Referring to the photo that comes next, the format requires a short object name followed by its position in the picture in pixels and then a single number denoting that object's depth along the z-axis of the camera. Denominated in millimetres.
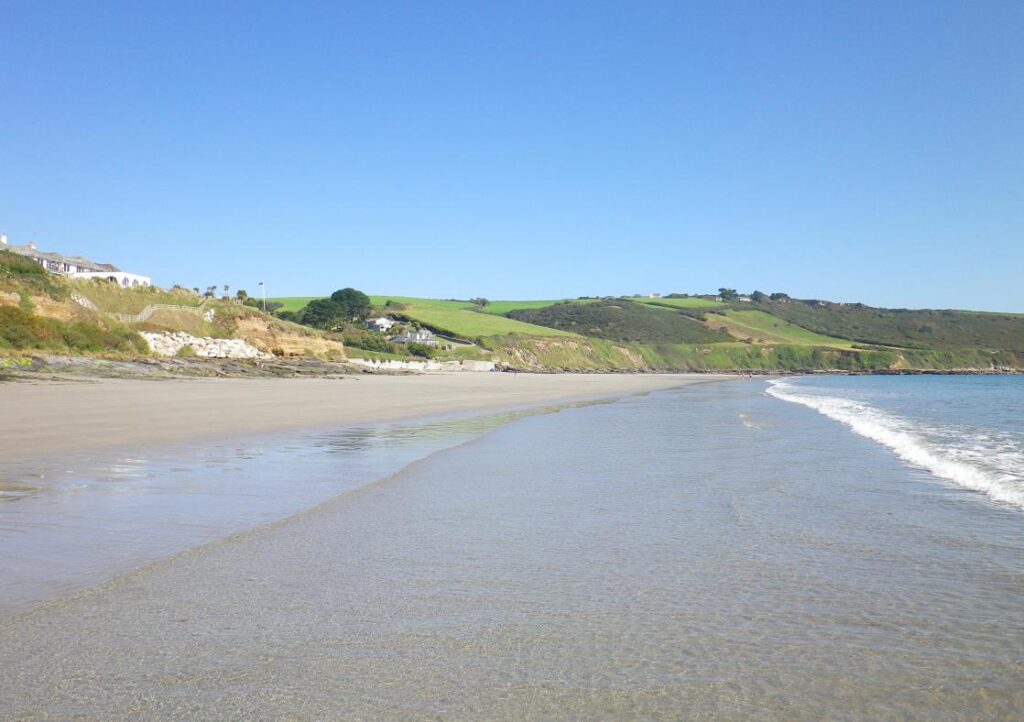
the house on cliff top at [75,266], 71562
